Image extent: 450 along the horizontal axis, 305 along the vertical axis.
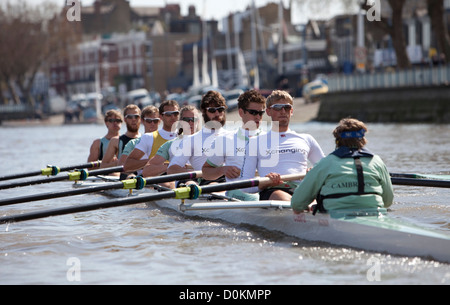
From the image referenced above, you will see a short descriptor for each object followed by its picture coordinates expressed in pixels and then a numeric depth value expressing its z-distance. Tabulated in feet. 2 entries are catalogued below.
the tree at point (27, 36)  250.78
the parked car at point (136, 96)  268.43
